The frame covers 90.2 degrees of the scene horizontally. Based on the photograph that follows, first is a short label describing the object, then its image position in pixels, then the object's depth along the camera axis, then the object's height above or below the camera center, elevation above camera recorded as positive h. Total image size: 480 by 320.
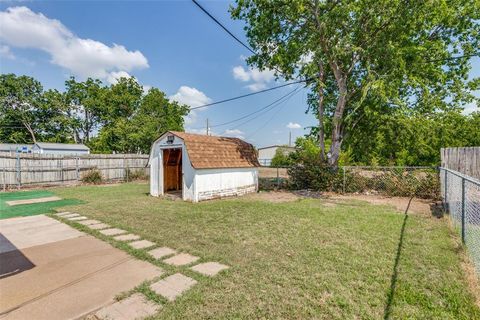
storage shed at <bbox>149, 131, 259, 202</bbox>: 8.94 -0.46
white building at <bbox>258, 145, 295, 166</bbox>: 46.06 +0.62
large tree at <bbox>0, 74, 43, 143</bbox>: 30.42 +6.56
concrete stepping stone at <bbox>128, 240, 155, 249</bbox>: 4.34 -1.63
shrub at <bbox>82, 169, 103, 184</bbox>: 14.05 -1.20
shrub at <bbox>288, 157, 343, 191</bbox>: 11.14 -1.01
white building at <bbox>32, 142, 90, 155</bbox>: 27.36 +1.01
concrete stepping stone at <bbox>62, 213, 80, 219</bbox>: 6.42 -1.61
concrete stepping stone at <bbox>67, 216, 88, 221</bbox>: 6.14 -1.61
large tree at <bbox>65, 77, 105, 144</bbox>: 30.64 +6.67
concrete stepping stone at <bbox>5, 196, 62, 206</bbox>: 8.40 -1.63
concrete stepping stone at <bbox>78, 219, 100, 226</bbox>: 5.77 -1.61
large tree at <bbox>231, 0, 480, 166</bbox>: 9.55 +4.74
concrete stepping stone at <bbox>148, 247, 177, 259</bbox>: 3.95 -1.64
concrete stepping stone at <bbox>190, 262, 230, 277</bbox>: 3.38 -1.65
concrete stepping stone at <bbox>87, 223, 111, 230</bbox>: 5.39 -1.61
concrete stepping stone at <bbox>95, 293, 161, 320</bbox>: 2.44 -1.63
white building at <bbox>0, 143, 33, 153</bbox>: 28.25 +1.35
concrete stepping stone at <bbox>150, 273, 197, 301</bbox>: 2.83 -1.64
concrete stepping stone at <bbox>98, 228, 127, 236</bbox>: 5.01 -1.62
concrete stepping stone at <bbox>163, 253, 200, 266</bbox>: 3.67 -1.65
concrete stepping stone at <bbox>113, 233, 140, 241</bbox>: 4.70 -1.63
